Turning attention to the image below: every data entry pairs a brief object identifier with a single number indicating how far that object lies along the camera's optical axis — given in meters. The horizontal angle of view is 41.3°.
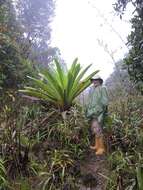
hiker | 3.57
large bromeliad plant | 4.01
